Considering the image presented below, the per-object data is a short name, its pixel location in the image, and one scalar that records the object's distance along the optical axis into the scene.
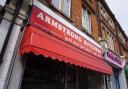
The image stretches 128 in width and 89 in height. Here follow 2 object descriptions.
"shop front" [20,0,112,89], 3.44
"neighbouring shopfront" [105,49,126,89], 8.67
